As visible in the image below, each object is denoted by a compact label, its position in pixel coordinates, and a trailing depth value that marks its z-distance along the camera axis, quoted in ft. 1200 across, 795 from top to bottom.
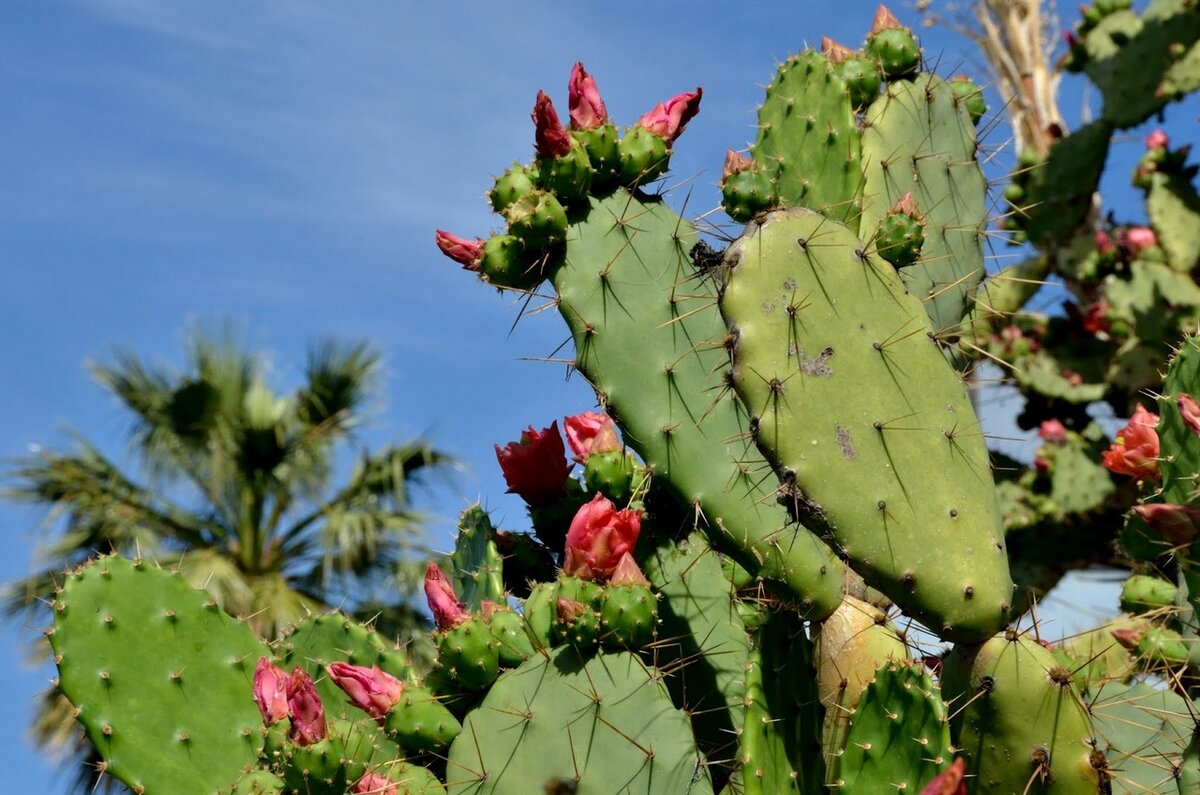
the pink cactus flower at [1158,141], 19.25
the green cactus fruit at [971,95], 9.08
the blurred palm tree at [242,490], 24.45
